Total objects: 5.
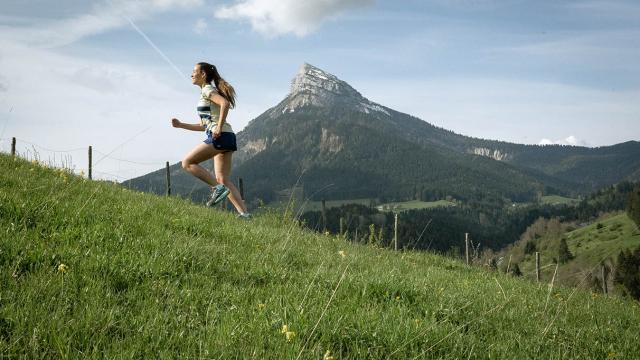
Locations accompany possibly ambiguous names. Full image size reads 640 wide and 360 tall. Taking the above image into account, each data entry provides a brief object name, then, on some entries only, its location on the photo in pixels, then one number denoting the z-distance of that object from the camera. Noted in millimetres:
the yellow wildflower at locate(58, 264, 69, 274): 3538
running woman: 8727
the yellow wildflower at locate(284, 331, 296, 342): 3078
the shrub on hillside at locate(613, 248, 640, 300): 99125
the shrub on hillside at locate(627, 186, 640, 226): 157625
